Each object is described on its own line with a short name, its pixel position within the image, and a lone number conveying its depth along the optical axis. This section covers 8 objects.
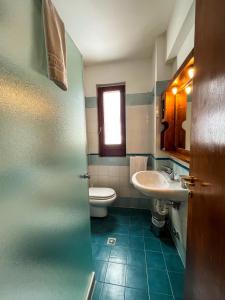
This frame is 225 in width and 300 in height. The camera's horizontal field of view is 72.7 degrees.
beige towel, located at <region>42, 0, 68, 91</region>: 0.67
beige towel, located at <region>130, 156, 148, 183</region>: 2.37
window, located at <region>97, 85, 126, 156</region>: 2.51
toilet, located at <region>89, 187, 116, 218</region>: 2.15
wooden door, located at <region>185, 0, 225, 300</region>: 0.56
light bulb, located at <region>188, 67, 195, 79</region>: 1.31
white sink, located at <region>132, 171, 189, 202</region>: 1.23
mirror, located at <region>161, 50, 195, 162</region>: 1.44
